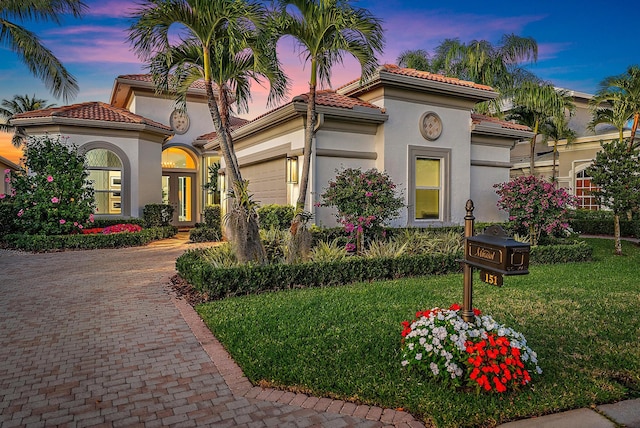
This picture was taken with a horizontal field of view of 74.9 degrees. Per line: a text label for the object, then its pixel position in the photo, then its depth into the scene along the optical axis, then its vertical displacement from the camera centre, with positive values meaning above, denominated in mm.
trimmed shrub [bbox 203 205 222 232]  16359 -346
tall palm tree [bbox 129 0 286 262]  7129 +2963
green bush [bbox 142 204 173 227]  15906 -279
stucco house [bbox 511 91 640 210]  22047 +3137
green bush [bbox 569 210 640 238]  16750 -580
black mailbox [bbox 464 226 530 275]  3148 -339
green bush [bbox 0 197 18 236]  13166 -358
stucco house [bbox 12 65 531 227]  10859 +1945
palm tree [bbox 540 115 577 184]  21519 +4038
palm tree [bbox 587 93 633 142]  17672 +4303
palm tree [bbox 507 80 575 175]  19375 +5031
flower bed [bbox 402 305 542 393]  3209 -1163
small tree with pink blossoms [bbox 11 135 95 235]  12508 +380
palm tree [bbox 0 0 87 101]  13695 +5786
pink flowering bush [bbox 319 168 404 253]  8797 +161
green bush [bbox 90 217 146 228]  14596 -518
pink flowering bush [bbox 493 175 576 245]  10312 +140
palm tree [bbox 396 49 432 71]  22500 +8087
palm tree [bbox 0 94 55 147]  35625 +8630
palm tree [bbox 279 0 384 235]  7816 +3367
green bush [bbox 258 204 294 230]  10750 -240
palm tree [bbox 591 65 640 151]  17141 +4966
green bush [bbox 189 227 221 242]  14258 -955
